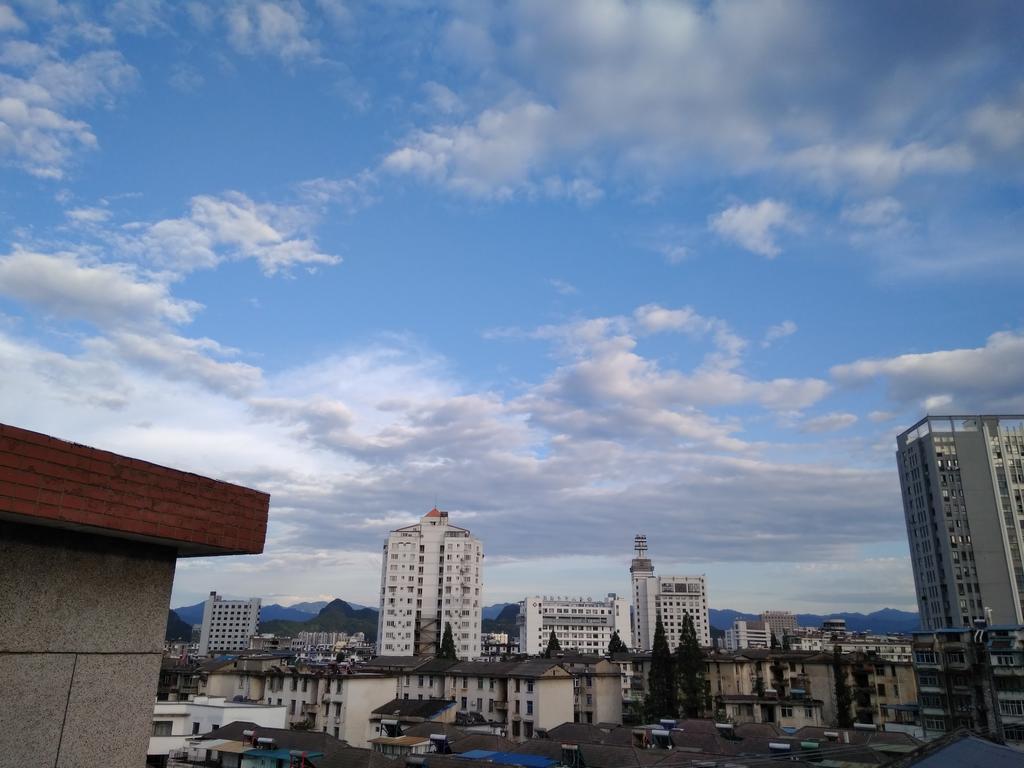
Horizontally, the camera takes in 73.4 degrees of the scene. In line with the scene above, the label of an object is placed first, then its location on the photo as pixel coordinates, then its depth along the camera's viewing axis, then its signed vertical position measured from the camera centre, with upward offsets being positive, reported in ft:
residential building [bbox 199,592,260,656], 641.90 -33.63
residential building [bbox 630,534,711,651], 599.16 +9.46
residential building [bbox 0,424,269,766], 17.67 +0.77
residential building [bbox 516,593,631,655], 564.30 -8.28
